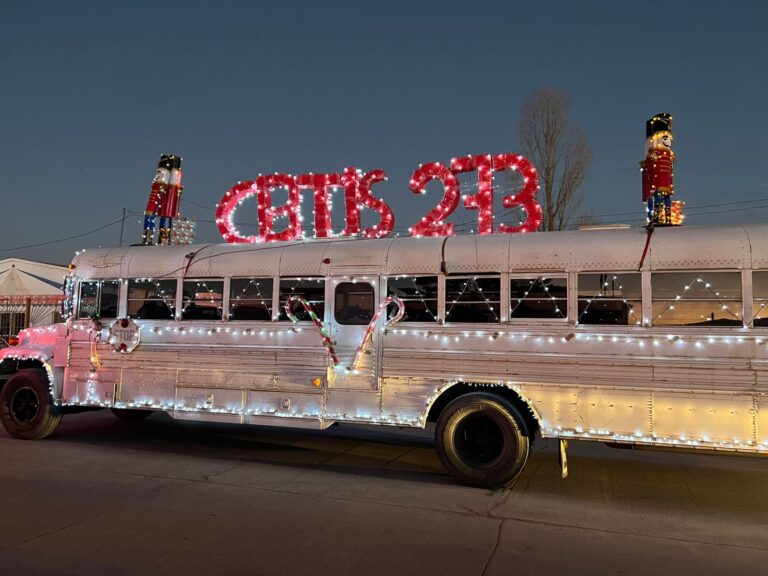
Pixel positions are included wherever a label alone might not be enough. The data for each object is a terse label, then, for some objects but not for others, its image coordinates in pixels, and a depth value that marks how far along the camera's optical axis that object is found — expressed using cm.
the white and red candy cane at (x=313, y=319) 723
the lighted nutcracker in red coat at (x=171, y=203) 1038
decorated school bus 595
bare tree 1939
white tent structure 2016
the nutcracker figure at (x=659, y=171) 717
